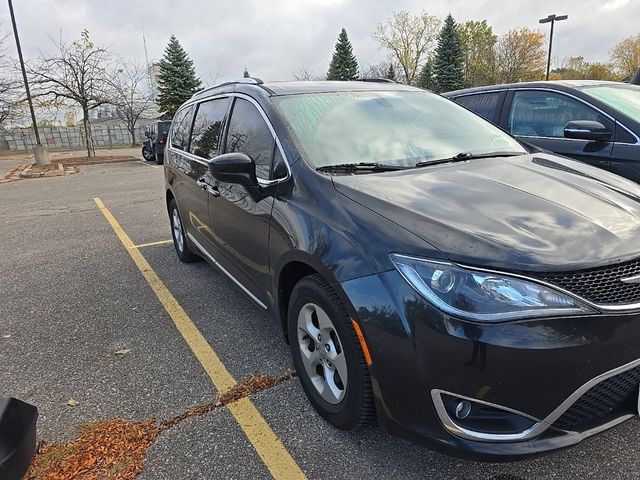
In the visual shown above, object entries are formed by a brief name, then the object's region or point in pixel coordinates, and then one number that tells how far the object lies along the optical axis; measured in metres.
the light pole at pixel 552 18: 24.34
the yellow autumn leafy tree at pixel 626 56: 57.44
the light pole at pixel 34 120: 19.52
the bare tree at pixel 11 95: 22.89
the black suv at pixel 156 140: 18.00
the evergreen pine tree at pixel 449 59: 44.81
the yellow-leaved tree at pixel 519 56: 49.66
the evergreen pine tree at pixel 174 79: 36.41
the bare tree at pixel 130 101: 29.20
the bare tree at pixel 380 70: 53.73
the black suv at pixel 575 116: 3.98
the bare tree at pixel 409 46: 52.88
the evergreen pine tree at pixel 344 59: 47.66
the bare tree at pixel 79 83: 22.20
